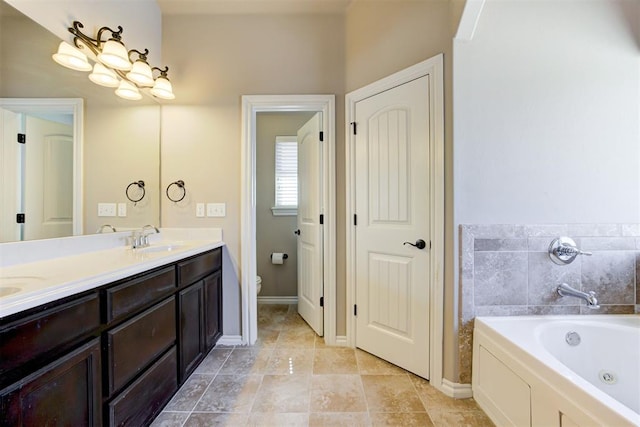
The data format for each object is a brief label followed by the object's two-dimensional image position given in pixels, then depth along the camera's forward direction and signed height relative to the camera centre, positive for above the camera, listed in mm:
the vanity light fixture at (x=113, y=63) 1474 +970
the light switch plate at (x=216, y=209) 2123 +47
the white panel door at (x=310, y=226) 2201 -101
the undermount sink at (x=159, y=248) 1652 -227
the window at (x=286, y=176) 3102 +471
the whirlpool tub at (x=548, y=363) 1034 -717
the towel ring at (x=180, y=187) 2102 +218
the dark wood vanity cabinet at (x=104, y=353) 716 -509
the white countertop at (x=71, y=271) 755 -229
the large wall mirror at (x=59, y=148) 1155 +392
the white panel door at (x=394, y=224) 1673 -63
